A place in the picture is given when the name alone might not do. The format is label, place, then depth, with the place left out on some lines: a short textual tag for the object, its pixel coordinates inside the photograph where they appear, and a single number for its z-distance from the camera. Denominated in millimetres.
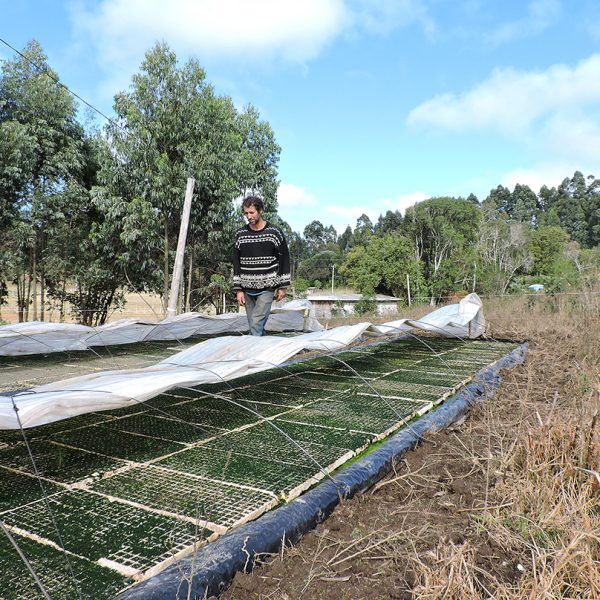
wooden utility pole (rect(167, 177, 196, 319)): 6812
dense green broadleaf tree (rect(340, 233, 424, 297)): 28094
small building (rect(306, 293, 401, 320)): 24938
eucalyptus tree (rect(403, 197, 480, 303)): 29781
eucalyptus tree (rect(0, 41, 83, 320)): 8211
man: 3859
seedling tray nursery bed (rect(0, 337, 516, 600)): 1170
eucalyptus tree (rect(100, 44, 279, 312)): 9070
